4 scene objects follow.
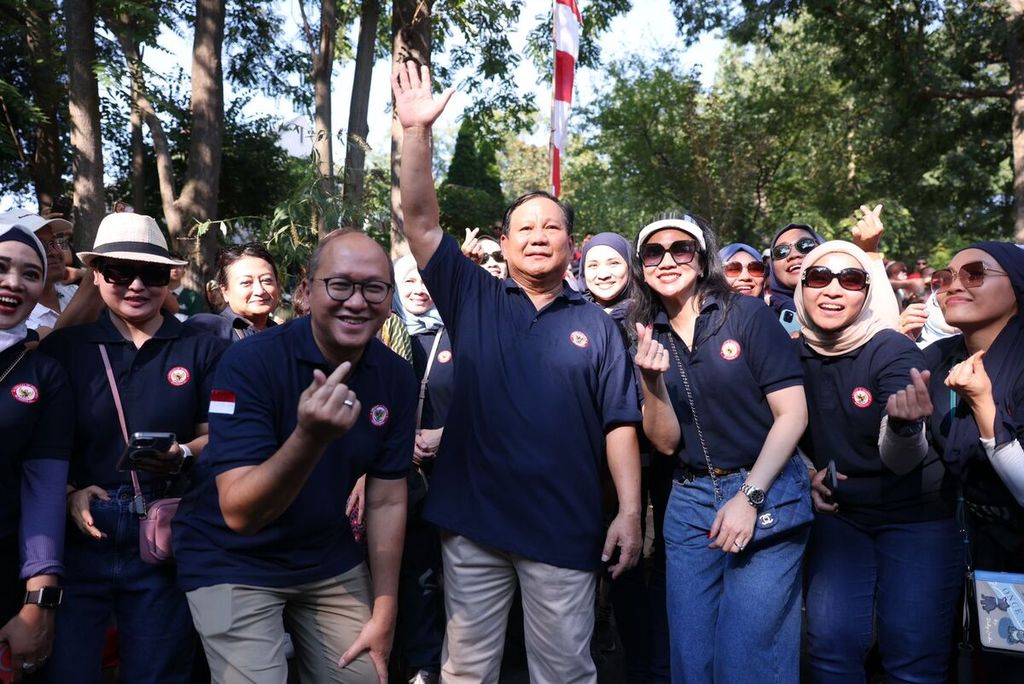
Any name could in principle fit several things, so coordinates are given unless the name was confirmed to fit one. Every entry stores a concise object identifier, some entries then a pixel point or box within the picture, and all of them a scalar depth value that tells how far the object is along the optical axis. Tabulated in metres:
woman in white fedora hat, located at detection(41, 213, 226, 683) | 3.08
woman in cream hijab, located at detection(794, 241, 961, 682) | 3.42
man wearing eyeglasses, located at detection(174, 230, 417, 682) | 2.67
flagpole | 7.07
